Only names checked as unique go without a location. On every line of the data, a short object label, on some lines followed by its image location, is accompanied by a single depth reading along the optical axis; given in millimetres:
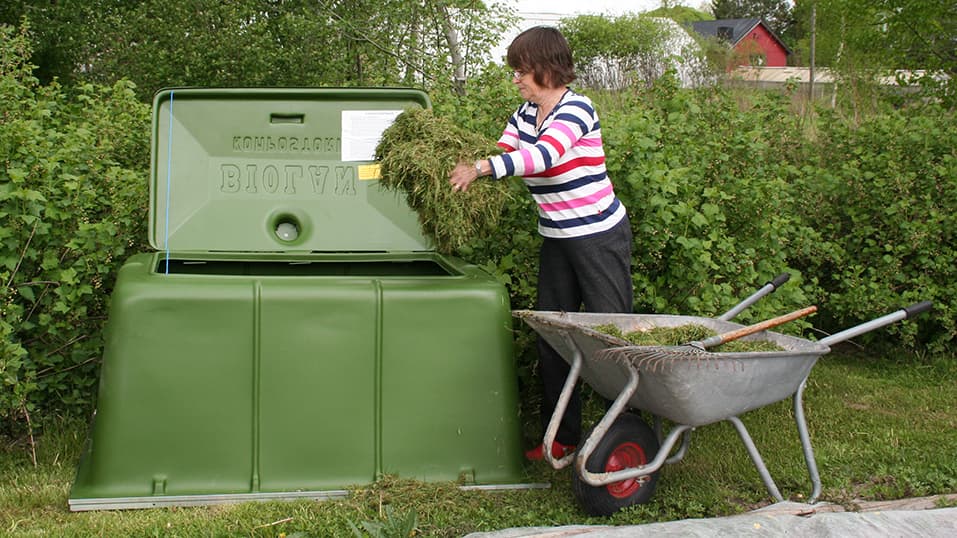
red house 54438
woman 3592
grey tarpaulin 2891
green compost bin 3396
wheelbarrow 3111
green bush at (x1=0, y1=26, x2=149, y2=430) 3999
